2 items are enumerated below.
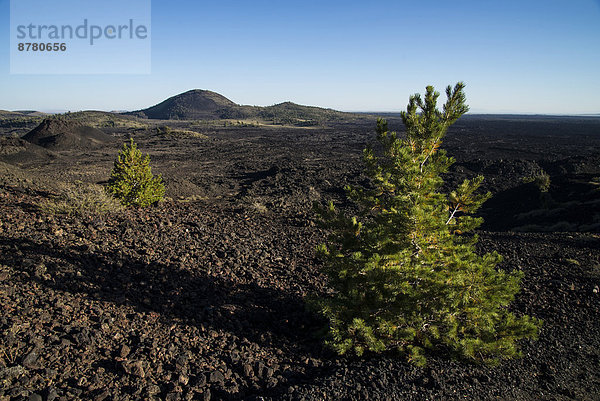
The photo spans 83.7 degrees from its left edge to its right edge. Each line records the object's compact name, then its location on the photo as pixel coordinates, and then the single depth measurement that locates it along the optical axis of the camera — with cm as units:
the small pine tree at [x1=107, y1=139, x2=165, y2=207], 1118
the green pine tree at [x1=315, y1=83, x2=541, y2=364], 430
